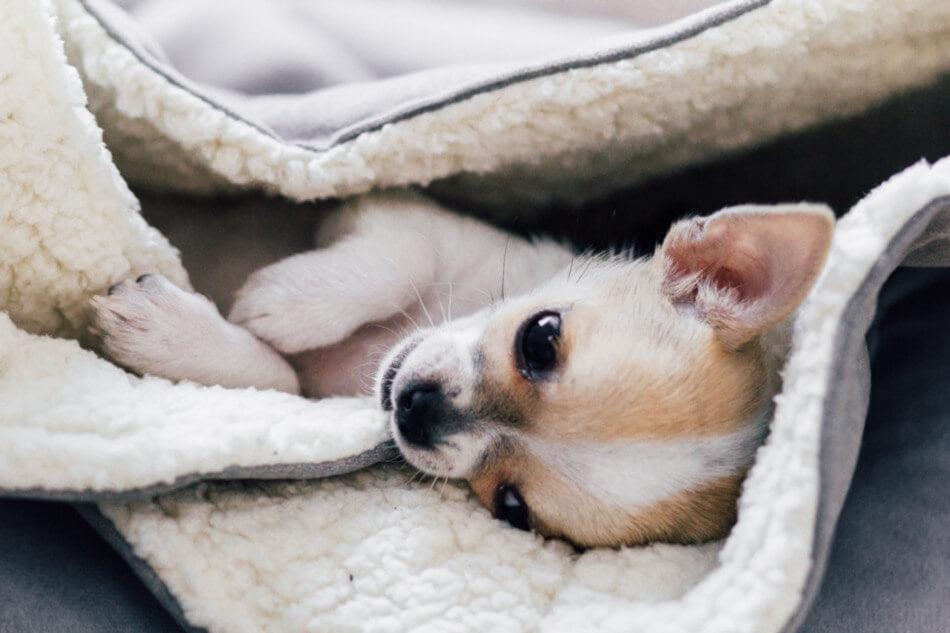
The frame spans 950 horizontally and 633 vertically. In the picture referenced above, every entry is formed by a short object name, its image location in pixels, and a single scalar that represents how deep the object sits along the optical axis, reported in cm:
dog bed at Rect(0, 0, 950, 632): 31
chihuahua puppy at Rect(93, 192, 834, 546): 35
